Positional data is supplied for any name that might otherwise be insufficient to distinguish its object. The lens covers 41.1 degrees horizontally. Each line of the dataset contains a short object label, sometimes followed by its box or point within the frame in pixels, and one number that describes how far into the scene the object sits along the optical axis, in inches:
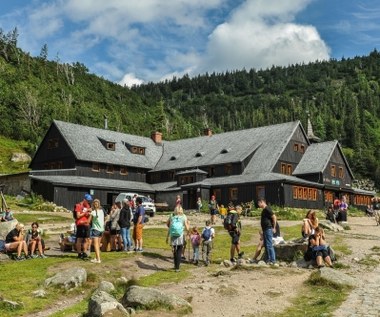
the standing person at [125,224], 802.8
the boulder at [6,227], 915.7
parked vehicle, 1784.6
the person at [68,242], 847.7
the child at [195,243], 762.2
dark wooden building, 2060.8
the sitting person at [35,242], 776.9
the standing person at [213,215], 1407.9
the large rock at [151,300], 459.2
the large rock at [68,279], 569.5
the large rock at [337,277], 553.9
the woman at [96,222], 729.6
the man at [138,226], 812.6
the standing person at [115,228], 833.5
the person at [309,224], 722.8
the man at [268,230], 693.3
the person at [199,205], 1985.7
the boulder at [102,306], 426.9
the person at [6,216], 1060.3
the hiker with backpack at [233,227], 749.9
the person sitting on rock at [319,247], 676.7
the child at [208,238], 772.6
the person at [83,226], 754.8
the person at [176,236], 698.8
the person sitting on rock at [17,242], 760.6
